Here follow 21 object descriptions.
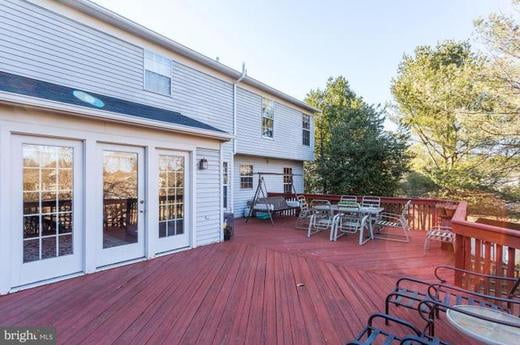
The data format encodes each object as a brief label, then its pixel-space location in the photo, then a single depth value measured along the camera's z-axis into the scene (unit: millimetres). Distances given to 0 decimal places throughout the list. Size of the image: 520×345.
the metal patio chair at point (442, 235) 5363
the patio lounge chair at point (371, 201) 8328
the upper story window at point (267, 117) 10870
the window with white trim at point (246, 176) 10586
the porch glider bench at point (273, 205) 9539
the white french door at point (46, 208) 3639
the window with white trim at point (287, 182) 13023
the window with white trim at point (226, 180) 9289
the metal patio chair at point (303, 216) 8555
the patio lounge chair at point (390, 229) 6684
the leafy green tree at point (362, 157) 12609
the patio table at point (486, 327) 1818
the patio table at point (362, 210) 6605
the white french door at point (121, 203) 4500
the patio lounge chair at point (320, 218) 7200
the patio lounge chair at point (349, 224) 6609
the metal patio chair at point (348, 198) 8634
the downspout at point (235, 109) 9461
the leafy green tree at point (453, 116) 10445
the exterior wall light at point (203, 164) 6074
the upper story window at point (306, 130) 13195
